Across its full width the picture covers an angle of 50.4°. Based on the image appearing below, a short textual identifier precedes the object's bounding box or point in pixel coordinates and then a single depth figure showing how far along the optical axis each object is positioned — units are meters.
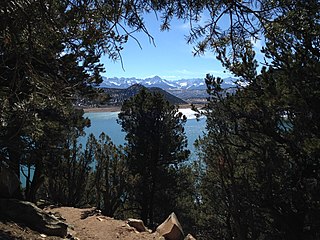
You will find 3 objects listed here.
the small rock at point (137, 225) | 9.04
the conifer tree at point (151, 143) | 15.71
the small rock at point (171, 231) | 8.09
